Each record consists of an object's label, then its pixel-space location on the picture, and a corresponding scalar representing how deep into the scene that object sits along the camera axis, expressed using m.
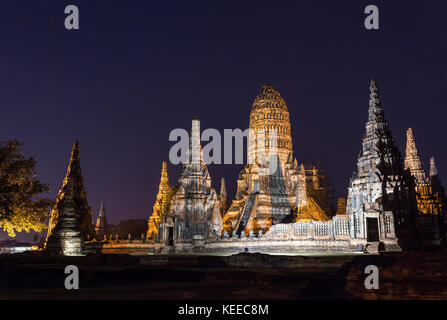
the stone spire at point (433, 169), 50.39
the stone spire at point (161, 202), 61.69
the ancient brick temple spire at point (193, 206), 40.47
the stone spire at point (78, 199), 46.74
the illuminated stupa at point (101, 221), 78.25
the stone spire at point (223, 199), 61.78
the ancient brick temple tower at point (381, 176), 37.34
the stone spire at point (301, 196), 46.28
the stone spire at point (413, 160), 52.53
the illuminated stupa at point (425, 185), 46.50
